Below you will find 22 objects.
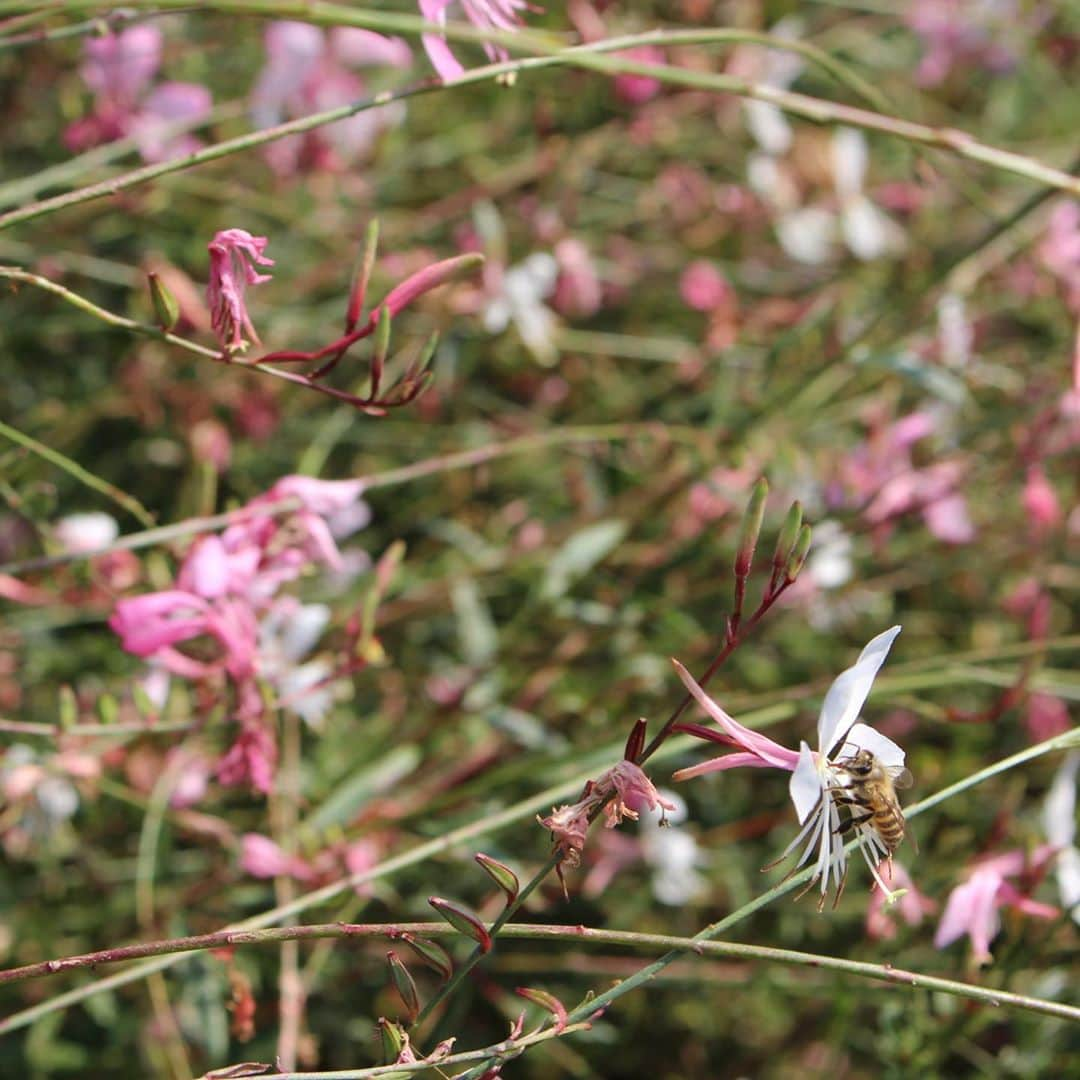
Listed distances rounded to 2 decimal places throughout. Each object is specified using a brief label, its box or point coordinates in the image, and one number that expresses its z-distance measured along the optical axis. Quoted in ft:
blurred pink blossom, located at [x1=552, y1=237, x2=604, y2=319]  2.49
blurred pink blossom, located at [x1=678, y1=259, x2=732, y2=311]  2.63
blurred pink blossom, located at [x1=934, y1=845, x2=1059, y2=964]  1.84
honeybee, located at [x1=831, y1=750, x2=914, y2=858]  1.65
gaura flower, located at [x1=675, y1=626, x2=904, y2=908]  1.59
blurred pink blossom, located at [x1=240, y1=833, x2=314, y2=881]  1.93
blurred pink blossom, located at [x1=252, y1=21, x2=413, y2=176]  2.25
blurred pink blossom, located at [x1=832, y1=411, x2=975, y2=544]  2.20
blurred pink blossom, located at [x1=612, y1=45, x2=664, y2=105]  2.44
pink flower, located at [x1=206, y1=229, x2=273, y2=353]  1.69
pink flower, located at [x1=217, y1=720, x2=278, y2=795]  1.84
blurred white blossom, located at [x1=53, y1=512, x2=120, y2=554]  1.97
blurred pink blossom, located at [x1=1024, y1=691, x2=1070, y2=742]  2.31
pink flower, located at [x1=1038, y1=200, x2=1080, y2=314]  2.52
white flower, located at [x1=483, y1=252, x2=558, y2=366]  2.29
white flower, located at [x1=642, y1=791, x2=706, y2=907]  2.14
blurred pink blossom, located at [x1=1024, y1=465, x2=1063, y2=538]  2.15
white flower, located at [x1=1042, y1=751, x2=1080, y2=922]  1.91
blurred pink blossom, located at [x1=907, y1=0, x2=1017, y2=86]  3.27
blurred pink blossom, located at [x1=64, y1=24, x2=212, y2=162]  2.11
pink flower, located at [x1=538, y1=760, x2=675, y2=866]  1.58
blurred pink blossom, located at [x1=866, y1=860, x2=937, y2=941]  1.89
